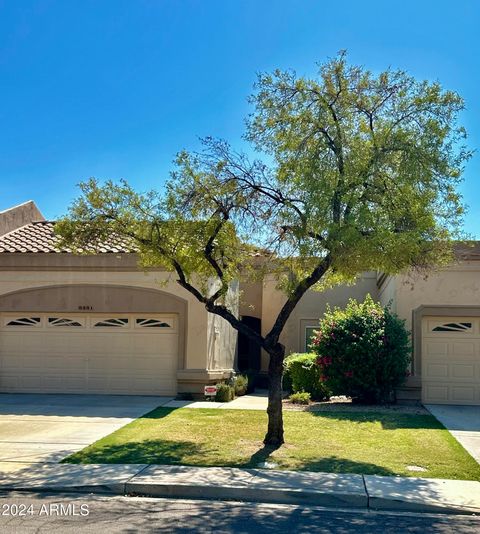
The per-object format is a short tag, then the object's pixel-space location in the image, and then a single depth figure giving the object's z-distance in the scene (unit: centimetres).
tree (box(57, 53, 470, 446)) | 983
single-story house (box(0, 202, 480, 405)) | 1748
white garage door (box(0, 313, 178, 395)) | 1762
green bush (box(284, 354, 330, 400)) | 1719
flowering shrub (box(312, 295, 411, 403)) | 1538
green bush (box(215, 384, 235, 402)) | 1669
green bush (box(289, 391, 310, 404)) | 1630
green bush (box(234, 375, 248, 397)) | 1877
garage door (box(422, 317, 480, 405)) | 1619
